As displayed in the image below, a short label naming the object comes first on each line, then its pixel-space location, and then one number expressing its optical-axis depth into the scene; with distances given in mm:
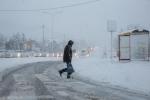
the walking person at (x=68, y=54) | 18953
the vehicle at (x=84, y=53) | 91262
